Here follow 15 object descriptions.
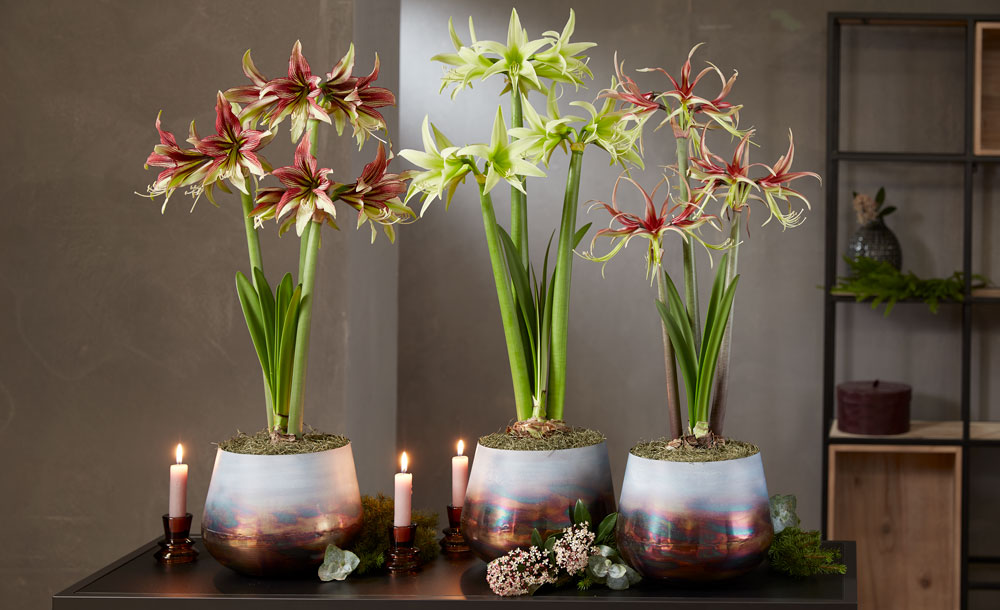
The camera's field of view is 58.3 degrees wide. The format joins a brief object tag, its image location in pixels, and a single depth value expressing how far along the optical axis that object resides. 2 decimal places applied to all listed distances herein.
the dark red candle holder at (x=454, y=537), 1.17
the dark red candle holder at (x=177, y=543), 1.14
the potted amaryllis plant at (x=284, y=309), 1.02
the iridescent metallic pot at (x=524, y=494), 1.02
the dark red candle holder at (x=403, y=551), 1.09
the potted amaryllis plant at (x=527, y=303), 1.00
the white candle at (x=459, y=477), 1.23
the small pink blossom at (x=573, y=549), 0.99
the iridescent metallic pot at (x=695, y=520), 0.97
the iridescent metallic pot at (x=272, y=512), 1.02
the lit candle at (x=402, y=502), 1.11
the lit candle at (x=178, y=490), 1.19
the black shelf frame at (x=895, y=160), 2.77
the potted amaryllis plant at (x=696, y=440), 0.97
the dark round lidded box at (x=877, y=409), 2.79
